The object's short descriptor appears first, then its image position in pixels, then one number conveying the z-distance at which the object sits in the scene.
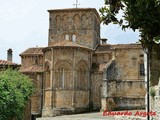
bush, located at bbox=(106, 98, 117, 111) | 39.19
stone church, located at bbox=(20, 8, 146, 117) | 39.16
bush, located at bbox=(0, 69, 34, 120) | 13.78
